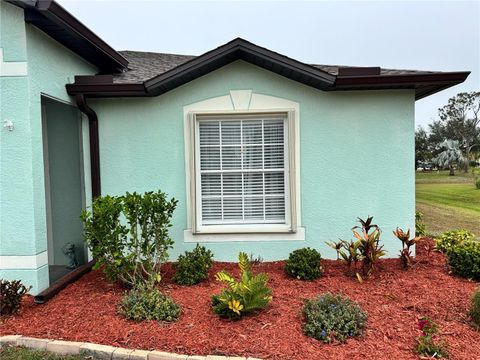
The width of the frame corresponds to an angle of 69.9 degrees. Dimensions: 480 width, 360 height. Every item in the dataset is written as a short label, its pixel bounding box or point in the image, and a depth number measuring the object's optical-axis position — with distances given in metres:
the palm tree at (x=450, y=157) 33.84
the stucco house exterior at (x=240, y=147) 5.66
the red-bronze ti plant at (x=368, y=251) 4.88
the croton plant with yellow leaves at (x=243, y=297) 3.77
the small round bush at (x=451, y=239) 6.12
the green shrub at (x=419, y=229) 6.86
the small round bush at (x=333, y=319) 3.45
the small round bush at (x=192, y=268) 4.93
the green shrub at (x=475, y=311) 3.70
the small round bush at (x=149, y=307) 3.88
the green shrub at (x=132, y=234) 4.45
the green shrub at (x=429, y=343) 3.19
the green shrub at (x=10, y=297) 4.09
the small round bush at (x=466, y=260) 4.88
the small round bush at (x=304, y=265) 4.95
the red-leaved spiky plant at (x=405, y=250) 5.23
